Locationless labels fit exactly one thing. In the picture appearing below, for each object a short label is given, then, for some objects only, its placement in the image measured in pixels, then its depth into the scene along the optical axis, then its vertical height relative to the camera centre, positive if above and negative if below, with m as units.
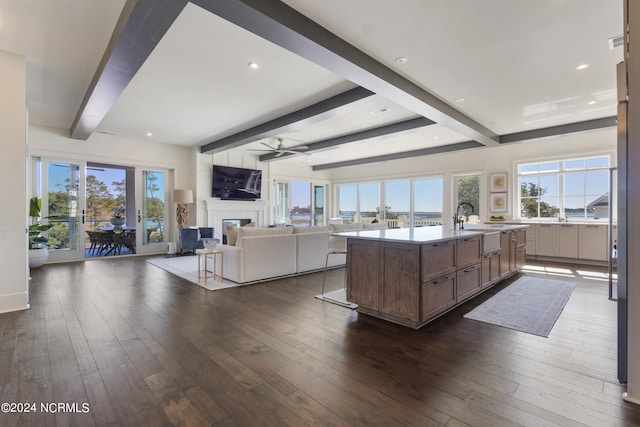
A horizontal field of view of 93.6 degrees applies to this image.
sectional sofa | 4.54 -0.66
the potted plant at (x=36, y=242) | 5.32 -0.57
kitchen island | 2.88 -0.65
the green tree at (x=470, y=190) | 8.37 +0.58
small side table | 4.70 -0.95
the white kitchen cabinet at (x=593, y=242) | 5.97 -0.65
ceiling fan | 6.92 +1.51
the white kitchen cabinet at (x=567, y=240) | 6.30 -0.64
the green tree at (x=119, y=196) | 8.34 +0.43
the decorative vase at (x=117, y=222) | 8.00 -0.28
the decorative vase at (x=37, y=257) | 5.58 -0.85
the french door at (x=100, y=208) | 6.41 +0.10
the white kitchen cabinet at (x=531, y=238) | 6.80 -0.64
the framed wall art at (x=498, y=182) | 7.67 +0.72
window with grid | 6.59 +0.55
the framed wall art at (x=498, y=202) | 7.66 +0.21
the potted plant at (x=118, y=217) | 8.04 -0.15
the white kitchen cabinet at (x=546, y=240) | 6.54 -0.66
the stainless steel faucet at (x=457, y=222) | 4.55 -0.18
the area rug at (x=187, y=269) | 4.47 -1.09
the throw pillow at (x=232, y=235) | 4.81 -0.39
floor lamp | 7.59 +0.19
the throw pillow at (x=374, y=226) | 6.31 -0.34
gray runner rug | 3.03 -1.14
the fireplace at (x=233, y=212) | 8.27 -0.03
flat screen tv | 8.19 +0.80
